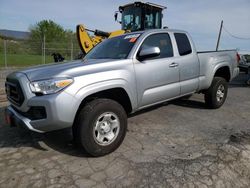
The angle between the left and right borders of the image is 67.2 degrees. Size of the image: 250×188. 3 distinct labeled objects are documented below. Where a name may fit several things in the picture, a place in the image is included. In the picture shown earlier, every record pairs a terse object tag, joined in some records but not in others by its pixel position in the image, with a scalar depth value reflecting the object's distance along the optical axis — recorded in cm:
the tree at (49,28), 3819
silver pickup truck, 241
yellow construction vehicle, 867
